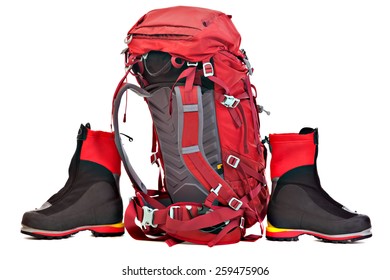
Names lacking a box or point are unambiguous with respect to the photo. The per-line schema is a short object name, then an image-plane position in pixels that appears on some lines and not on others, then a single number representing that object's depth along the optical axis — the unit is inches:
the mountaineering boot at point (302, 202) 178.5
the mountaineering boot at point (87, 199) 182.1
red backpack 175.8
